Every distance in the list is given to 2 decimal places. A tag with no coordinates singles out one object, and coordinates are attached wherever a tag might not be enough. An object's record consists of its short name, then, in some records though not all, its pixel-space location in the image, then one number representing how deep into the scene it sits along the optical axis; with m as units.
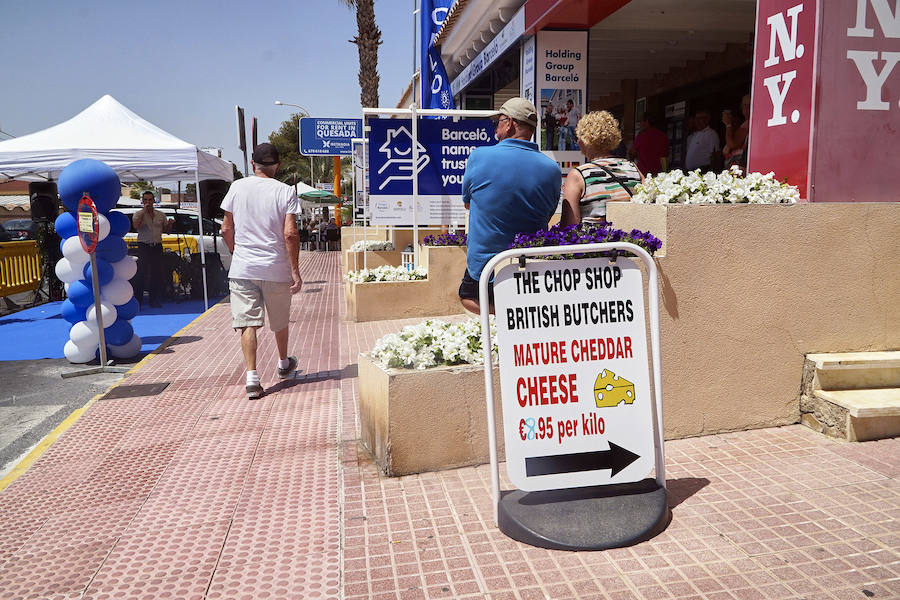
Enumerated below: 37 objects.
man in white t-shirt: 5.45
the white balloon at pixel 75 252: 7.03
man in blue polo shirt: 3.99
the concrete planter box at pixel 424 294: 8.60
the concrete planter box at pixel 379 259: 10.53
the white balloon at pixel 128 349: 7.29
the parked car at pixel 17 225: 22.59
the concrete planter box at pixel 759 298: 3.98
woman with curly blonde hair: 4.41
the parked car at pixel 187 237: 13.61
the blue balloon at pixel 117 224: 7.48
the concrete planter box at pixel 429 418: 3.62
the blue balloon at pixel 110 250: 7.36
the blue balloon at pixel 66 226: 7.24
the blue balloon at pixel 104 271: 7.11
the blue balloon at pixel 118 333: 7.23
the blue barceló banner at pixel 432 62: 14.52
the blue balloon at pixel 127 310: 7.39
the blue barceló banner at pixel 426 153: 8.59
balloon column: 7.04
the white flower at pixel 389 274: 8.81
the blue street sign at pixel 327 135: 18.00
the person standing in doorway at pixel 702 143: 9.69
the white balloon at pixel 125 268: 7.42
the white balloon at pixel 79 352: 7.06
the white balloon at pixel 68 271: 7.11
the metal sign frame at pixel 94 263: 6.39
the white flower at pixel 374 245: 10.75
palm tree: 21.17
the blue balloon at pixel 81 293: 7.05
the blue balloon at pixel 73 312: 7.16
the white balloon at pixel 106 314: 7.03
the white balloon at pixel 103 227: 6.96
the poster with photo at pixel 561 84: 8.67
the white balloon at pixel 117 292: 7.20
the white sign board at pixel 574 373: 3.00
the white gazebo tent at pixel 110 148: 9.66
